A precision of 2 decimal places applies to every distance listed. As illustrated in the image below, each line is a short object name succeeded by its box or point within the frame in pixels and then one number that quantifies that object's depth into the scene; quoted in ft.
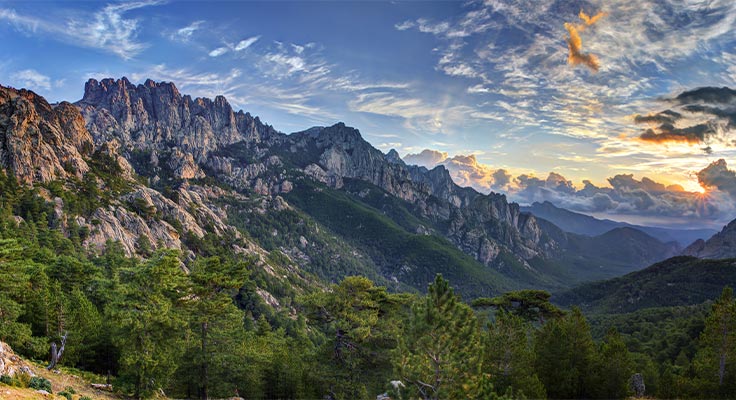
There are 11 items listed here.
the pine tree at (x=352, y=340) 103.35
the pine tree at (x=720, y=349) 110.01
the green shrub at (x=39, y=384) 68.64
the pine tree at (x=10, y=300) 98.73
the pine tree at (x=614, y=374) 115.55
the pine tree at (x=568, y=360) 117.91
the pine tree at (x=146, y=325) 88.58
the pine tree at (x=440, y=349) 68.28
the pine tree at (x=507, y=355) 109.91
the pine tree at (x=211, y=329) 107.76
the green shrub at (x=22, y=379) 65.61
